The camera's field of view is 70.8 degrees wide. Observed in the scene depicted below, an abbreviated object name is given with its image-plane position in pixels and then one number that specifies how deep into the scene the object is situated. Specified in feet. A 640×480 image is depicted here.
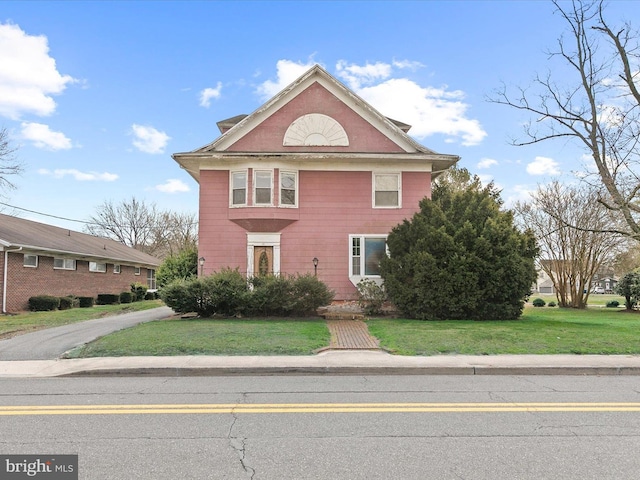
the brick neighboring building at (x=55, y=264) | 69.00
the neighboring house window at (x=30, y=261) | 72.54
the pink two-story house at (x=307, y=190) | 58.34
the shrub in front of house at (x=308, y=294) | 49.14
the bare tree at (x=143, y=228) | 179.42
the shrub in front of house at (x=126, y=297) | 96.81
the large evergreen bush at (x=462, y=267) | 48.75
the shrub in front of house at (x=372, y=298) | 53.52
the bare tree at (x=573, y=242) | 84.69
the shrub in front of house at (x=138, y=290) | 106.34
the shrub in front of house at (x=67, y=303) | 76.48
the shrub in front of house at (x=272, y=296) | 48.44
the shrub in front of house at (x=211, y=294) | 48.37
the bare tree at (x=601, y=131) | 52.47
